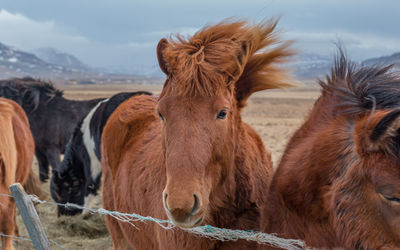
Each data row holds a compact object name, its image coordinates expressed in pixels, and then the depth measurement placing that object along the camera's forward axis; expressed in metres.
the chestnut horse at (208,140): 1.85
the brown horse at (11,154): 3.83
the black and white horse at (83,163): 5.41
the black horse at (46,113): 8.91
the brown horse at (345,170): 1.42
